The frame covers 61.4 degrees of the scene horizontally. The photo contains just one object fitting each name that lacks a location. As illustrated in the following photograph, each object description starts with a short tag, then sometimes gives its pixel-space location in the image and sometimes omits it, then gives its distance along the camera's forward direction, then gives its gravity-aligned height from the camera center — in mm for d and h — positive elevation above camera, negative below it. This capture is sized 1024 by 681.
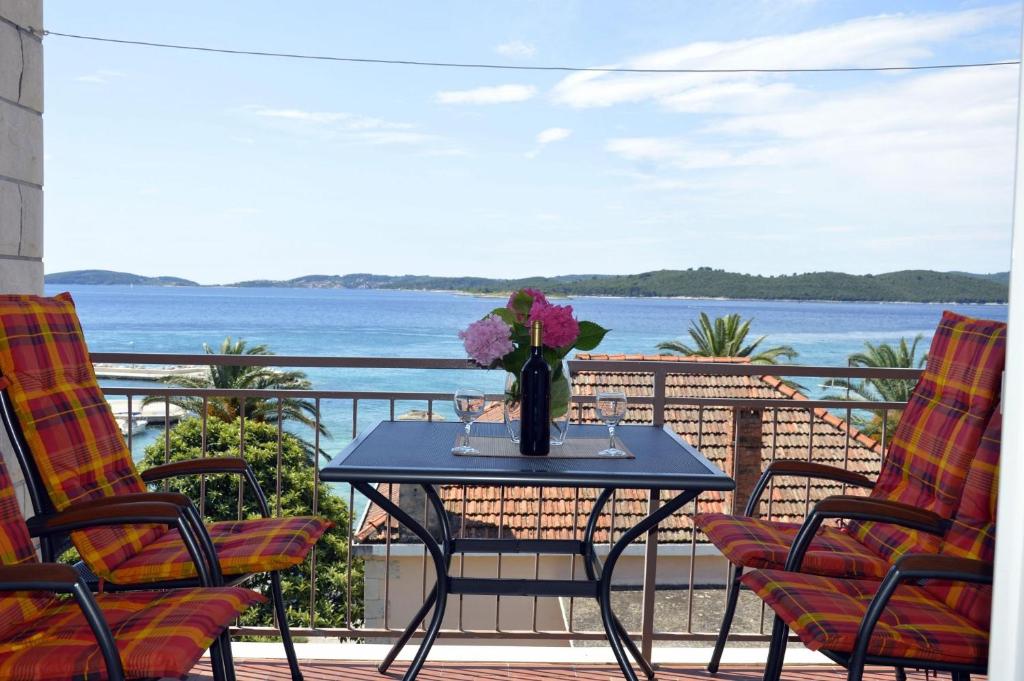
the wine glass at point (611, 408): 2561 -312
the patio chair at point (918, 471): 2350 -467
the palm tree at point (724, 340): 27297 -1045
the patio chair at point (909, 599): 1786 -675
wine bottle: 2443 -290
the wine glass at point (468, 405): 2574 -320
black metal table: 2139 -439
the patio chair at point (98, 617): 1544 -687
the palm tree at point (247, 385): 17266 -2306
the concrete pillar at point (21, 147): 2713 +437
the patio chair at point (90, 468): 2246 -517
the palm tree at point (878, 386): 21922 -2051
